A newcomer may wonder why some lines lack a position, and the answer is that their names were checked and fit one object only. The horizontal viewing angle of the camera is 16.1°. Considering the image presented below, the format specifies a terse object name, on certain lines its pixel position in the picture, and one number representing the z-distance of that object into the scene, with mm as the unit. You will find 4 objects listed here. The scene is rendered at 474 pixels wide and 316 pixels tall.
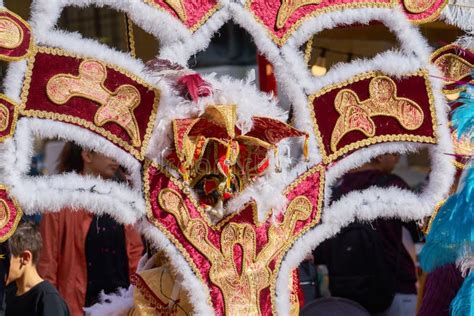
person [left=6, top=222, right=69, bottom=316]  6029
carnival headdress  5239
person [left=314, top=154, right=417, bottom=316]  7840
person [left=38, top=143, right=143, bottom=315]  7367
